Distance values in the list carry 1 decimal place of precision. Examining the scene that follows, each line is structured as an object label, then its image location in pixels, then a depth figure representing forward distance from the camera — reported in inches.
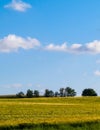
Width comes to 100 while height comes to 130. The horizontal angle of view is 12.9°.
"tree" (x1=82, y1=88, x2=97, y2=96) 6865.2
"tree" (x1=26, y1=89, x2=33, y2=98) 6469.0
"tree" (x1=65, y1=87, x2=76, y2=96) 7283.5
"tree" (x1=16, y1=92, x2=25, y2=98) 6141.7
